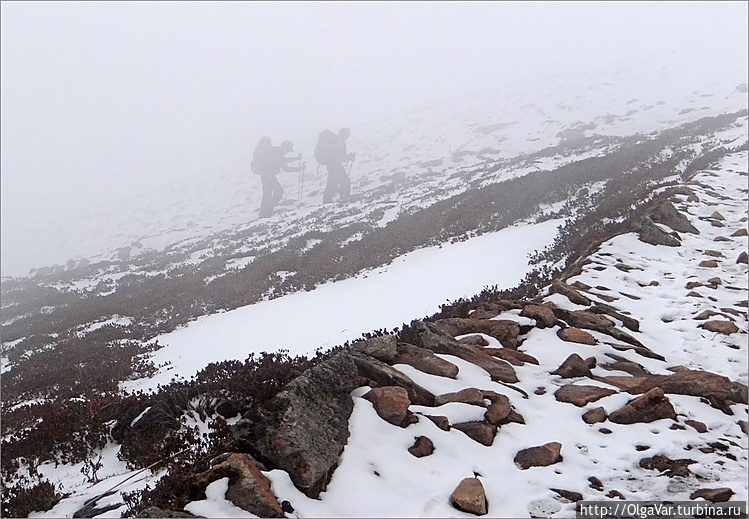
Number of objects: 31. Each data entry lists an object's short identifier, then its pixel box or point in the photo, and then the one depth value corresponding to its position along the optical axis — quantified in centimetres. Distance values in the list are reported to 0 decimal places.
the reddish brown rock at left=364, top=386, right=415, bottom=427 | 400
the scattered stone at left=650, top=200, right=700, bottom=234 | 1003
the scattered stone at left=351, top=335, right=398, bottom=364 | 500
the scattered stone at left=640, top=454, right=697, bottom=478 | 351
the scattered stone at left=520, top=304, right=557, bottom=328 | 611
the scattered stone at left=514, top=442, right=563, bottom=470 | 371
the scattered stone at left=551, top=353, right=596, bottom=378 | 511
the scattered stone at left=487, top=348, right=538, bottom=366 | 535
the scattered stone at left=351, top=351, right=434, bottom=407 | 441
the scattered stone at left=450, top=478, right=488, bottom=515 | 314
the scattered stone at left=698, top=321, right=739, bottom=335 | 600
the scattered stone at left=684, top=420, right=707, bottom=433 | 402
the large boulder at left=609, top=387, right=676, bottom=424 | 417
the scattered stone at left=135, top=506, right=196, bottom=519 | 287
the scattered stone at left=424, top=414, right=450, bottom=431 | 403
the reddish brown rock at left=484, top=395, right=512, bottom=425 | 417
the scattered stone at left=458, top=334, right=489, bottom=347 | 576
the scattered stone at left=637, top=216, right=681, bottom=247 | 940
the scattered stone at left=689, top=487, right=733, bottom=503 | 316
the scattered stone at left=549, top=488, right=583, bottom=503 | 332
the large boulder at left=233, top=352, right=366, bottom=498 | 326
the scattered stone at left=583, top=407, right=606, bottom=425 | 424
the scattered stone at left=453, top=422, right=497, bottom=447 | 395
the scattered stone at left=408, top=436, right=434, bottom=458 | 371
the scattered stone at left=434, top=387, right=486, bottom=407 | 436
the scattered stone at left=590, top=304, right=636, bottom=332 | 637
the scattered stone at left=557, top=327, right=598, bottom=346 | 570
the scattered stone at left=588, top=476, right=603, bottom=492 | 343
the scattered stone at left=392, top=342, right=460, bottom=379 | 485
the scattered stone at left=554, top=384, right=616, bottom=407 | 453
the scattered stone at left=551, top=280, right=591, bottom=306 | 683
